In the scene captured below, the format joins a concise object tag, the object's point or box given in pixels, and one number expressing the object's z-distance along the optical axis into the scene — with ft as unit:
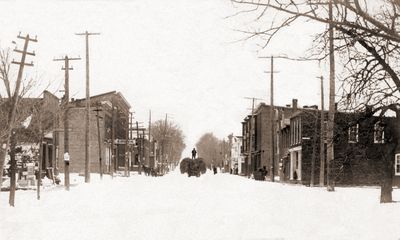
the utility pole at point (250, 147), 288.10
